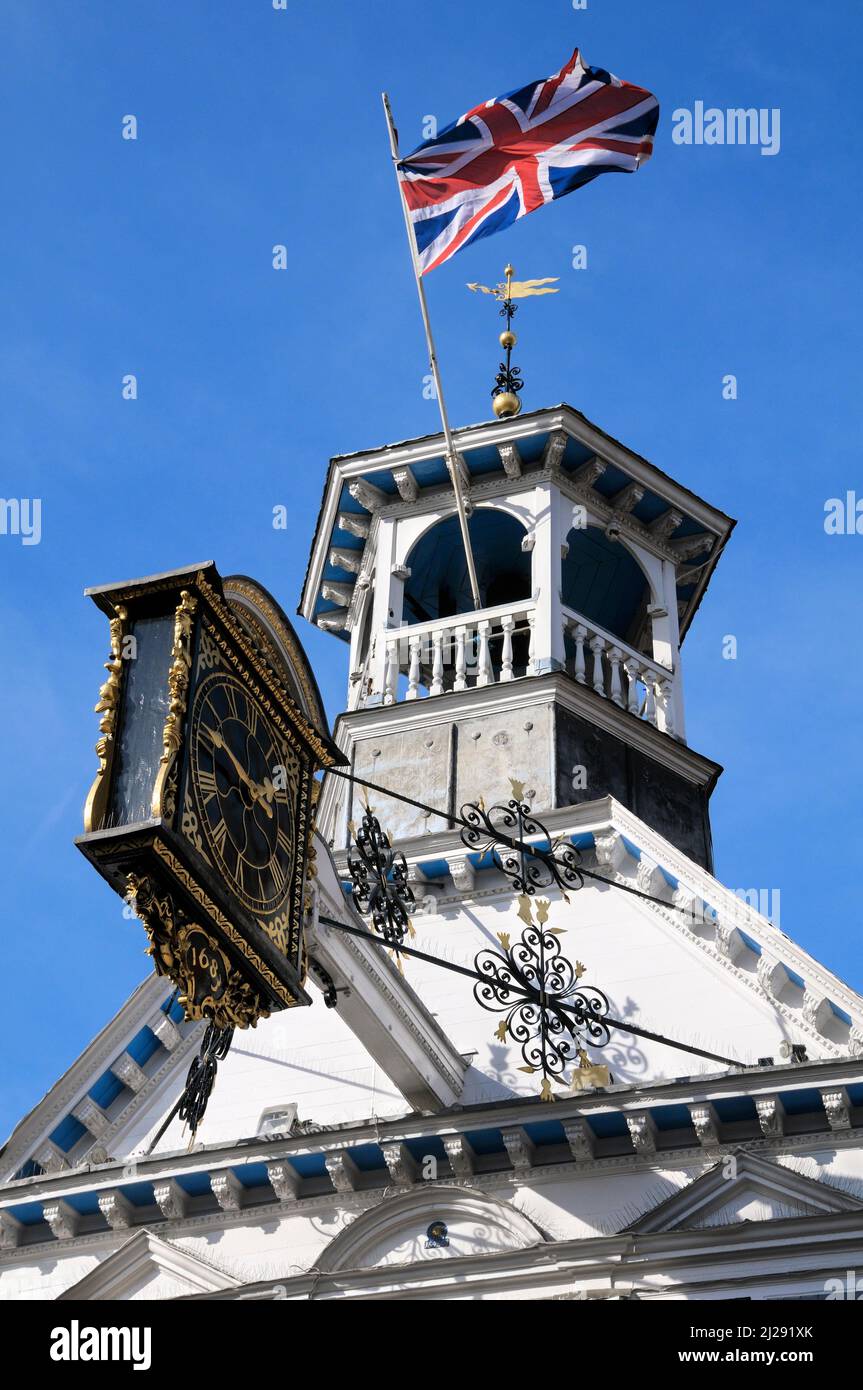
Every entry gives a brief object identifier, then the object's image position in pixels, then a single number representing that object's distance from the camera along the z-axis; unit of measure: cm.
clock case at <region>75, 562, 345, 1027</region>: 1090
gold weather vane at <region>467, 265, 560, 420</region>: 2589
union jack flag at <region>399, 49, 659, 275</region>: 2153
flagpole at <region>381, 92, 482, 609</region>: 2156
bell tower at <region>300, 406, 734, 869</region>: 2097
